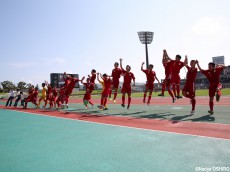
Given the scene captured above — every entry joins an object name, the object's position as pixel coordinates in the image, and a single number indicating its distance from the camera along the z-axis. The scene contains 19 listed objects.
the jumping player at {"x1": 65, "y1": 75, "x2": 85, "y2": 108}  12.66
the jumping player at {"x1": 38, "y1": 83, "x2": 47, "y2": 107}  15.21
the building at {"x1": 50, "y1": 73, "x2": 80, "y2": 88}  65.86
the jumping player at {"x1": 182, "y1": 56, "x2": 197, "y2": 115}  8.14
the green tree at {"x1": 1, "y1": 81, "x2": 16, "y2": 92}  90.27
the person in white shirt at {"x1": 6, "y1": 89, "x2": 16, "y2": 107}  17.10
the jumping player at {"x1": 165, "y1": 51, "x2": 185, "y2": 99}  9.17
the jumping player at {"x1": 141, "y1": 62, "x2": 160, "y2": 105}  10.25
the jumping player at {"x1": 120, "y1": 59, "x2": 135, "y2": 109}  10.56
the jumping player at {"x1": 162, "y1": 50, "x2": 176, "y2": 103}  9.68
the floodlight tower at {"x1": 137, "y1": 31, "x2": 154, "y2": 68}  48.24
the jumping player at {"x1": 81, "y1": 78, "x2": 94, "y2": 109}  11.80
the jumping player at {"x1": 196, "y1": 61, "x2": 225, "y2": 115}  7.67
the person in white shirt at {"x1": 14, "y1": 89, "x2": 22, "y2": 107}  16.67
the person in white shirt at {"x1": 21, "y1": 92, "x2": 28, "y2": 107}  16.44
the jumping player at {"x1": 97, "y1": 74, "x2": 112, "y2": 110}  11.10
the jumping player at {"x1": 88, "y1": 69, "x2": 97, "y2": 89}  11.90
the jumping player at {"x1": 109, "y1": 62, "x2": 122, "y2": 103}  11.04
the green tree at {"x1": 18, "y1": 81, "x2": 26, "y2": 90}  93.95
